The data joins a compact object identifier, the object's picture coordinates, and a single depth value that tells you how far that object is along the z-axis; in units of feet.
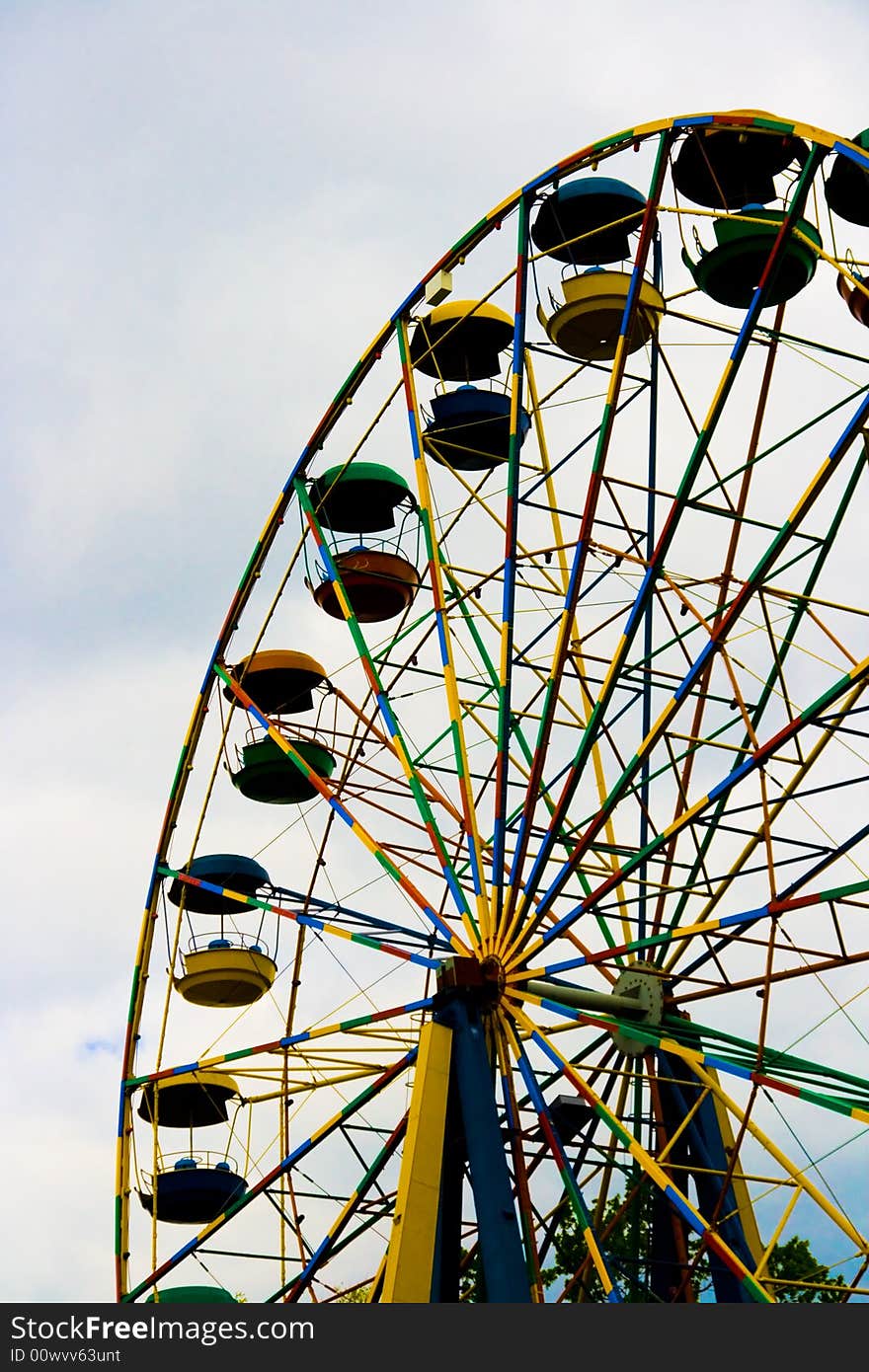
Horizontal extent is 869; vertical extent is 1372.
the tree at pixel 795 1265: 116.26
